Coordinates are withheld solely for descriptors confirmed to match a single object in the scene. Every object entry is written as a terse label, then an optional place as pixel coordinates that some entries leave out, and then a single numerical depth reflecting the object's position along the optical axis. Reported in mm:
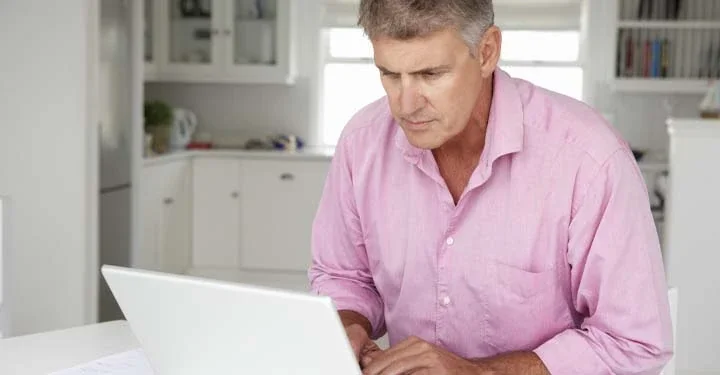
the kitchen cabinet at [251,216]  6754
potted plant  6348
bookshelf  6805
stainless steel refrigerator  4895
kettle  6695
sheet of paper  1763
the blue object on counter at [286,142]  6953
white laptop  1229
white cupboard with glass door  6957
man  1578
